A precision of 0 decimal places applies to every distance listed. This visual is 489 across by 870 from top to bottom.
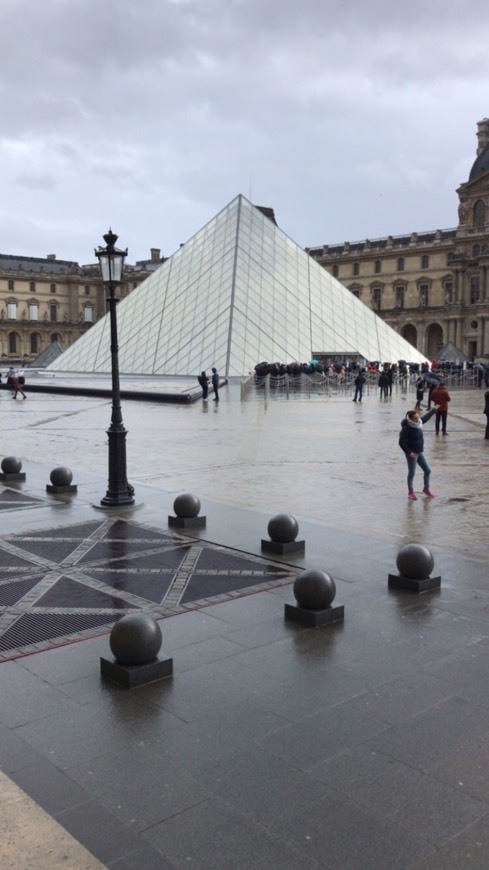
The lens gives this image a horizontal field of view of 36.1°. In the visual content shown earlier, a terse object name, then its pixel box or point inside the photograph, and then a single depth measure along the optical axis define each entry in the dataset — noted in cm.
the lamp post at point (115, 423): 927
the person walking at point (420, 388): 2233
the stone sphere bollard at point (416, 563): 600
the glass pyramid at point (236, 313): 4053
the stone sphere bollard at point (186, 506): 810
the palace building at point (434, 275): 7694
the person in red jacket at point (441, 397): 1662
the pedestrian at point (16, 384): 3155
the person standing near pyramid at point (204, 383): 2857
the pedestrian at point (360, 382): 2885
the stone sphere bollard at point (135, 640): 432
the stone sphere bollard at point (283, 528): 706
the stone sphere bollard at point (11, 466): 1117
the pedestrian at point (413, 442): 1019
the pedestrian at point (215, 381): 2941
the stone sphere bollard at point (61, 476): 1005
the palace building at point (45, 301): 9800
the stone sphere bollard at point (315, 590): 525
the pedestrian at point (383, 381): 3111
